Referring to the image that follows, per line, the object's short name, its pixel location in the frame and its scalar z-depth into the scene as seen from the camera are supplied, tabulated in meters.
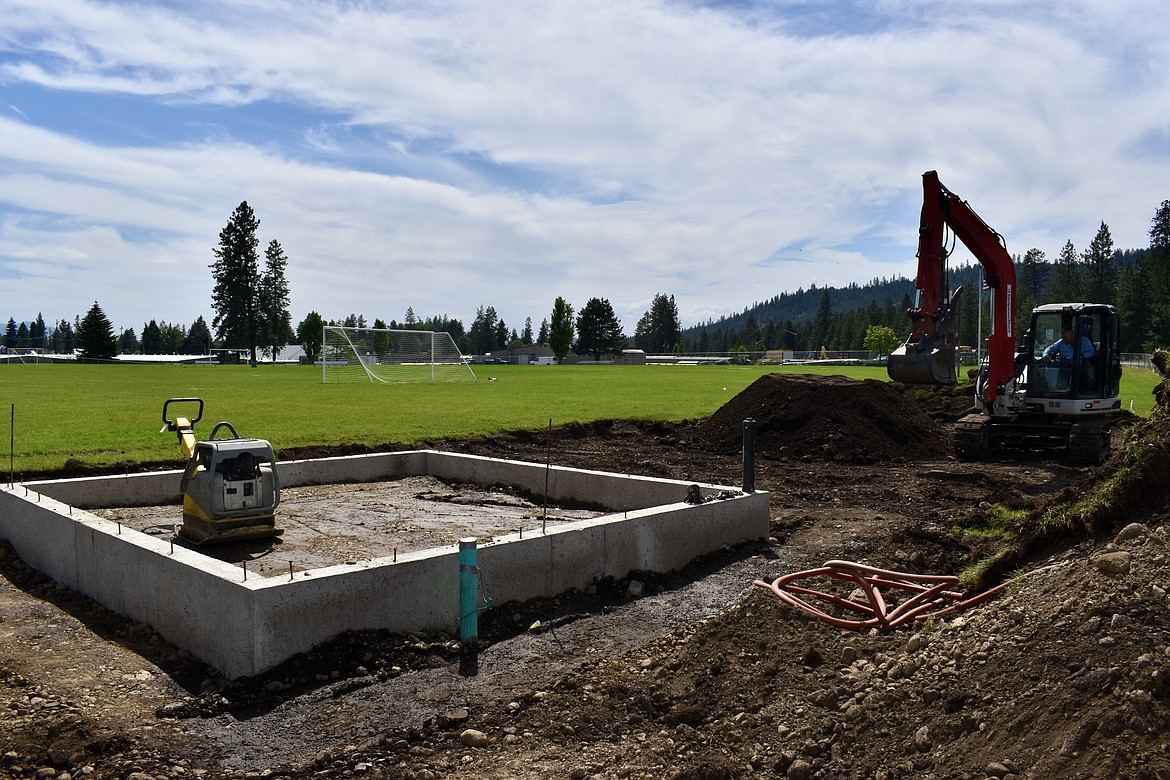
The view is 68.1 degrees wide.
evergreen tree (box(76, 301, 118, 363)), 92.19
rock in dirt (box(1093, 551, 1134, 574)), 4.36
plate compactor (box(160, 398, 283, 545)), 7.99
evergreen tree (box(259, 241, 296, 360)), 91.71
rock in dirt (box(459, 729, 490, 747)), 4.59
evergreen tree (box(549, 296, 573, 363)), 123.19
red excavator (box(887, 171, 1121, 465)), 14.77
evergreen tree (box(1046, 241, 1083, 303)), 94.66
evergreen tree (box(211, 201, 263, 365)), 88.94
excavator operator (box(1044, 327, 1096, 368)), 15.57
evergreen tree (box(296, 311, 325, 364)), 115.00
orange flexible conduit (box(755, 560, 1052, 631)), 5.81
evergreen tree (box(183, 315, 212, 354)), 132.25
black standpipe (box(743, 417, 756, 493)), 9.23
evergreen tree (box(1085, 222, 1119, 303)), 91.81
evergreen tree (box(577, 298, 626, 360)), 127.56
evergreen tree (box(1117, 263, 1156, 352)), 84.38
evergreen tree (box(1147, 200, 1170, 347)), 75.44
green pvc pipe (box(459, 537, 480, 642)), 6.13
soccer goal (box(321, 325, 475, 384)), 44.16
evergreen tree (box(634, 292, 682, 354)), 158.25
